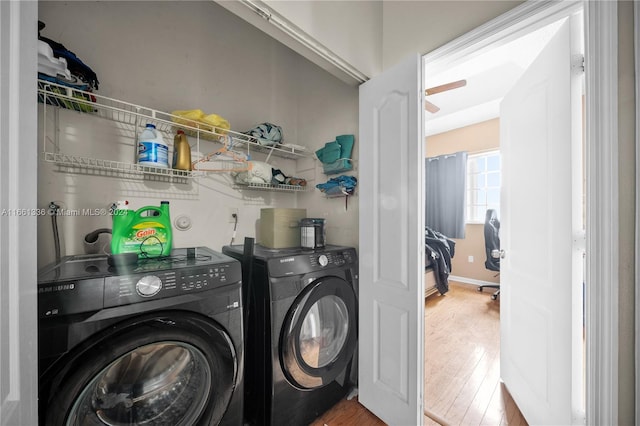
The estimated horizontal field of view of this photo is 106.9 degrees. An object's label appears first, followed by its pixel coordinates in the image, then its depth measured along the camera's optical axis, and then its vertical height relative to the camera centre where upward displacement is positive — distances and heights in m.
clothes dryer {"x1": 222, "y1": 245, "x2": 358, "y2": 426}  1.16 -0.65
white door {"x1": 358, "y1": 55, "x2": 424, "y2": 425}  1.20 -0.18
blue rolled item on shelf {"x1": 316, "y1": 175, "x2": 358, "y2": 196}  1.64 +0.19
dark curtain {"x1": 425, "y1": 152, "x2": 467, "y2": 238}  4.27 +0.38
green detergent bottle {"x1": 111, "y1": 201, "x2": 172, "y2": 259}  1.03 -0.09
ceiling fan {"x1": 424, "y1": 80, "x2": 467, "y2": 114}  2.28 +1.22
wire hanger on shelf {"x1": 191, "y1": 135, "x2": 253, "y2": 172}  1.43 +0.35
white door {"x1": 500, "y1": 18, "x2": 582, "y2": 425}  1.04 -0.12
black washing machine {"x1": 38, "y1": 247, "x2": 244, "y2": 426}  0.68 -0.43
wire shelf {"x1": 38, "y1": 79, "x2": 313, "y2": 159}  0.98 +0.50
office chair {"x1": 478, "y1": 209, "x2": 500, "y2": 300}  3.28 -0.33
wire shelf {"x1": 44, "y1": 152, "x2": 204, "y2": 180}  1.09 +0.23
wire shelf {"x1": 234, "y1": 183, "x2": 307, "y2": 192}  1.68 +0.20
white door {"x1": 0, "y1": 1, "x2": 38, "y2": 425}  0.45 +0.00
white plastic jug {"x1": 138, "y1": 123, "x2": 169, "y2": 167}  1.16 +0.32
